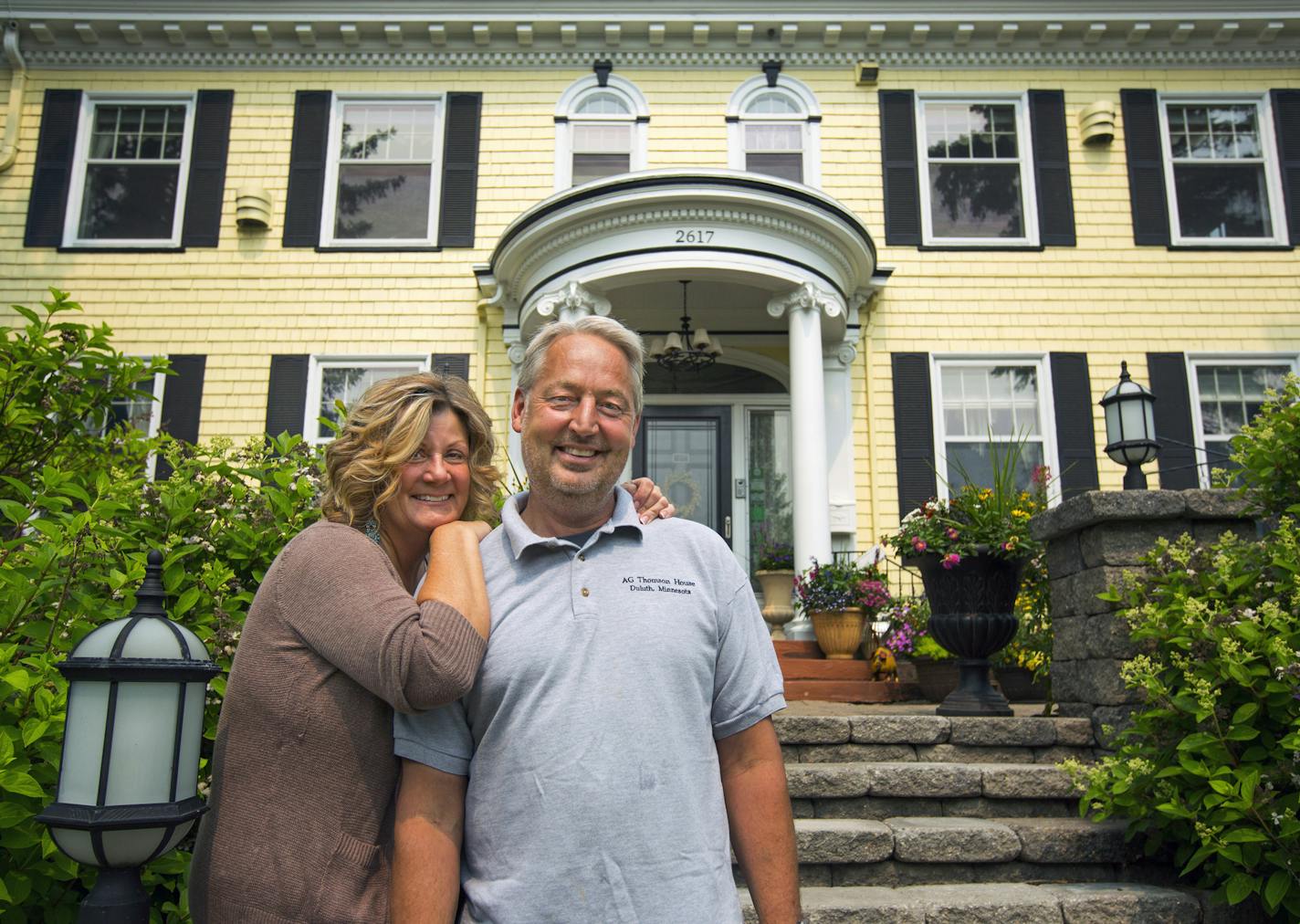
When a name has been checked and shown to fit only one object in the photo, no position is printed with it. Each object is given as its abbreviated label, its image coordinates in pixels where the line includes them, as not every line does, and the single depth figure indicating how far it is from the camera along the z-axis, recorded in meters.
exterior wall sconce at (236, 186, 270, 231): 9.41
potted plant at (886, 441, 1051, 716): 4.82
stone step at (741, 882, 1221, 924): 3.15
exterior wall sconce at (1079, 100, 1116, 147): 9.39
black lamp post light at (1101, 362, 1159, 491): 4.86
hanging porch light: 8.38
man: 1.51
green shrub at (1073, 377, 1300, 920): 2.89
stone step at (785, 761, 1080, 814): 3.90
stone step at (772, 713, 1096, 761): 4.21
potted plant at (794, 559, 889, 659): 7.34
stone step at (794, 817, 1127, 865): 3.49
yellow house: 9.23
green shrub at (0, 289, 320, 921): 2.15
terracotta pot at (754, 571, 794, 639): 8.37
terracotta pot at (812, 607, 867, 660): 7.33
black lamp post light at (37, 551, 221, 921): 1.81
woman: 1.50
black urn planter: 4.82
